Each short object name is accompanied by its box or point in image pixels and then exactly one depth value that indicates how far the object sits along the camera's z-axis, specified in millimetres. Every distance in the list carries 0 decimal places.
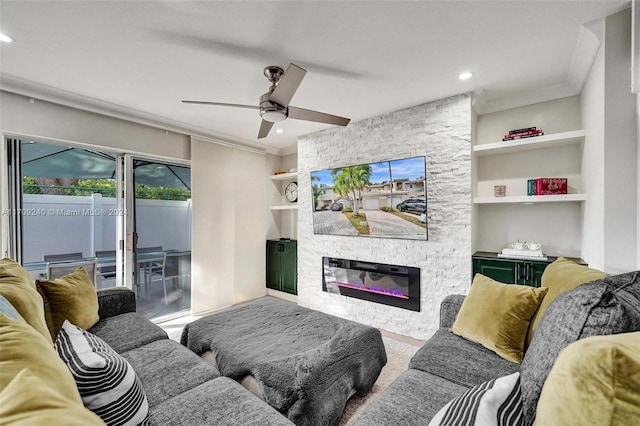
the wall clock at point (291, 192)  4895
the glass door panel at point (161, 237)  3547
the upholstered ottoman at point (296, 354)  1573
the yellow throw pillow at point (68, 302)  1905
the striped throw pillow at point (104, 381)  921
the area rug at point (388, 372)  1906
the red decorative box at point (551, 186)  2668
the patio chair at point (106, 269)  3227
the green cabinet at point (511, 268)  2551
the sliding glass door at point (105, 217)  2719
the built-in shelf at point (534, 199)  2439
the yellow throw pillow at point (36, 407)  458
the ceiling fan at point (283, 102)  1935
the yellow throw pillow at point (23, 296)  1223
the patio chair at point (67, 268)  2859
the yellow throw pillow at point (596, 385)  537
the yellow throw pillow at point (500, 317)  1626
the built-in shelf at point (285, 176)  4551
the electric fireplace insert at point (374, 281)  3227
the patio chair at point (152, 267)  3589
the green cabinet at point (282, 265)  4598
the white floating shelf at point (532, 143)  2459
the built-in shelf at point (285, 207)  4540
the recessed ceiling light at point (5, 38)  1859
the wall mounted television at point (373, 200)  3150
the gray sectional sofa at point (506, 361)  870
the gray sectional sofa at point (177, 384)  1247
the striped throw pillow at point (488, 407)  795
